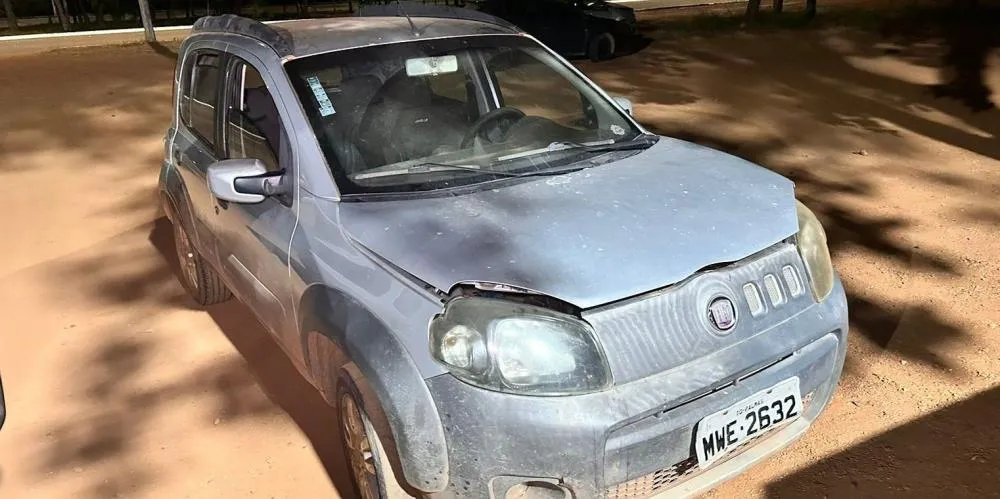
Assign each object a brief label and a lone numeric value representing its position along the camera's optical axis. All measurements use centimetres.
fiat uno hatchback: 198
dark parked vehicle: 1260
